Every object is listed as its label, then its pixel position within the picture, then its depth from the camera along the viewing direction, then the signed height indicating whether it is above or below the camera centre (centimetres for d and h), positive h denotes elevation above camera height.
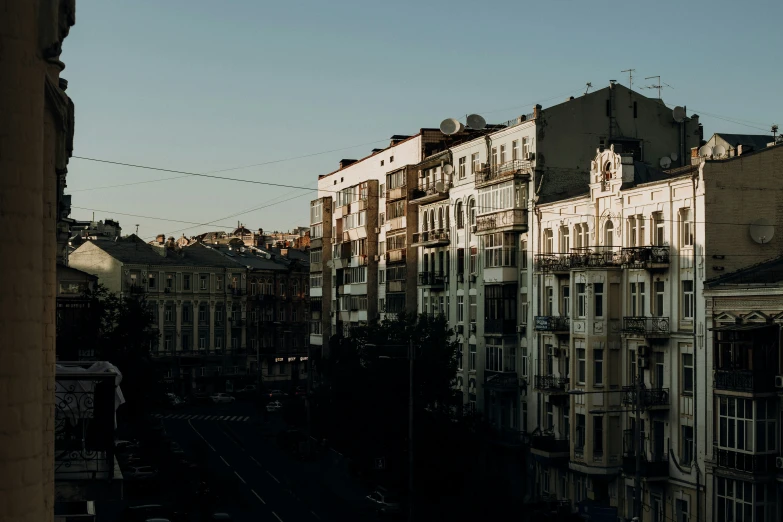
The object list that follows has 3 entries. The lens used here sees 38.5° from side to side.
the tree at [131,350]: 5244 -177
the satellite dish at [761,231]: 4675 +345
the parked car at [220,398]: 10814 -814
